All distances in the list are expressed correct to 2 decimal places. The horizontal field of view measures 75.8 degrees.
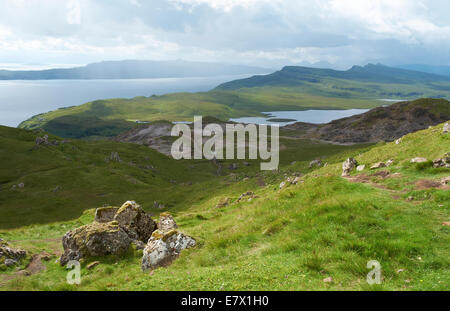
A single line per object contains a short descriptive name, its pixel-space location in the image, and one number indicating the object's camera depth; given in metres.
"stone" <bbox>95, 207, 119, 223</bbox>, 24.52
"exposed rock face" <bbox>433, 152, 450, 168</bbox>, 20.05
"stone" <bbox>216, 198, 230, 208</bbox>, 37.54
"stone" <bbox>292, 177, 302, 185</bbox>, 33.34
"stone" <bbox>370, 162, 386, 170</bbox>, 24.50
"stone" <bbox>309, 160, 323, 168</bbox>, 70.93
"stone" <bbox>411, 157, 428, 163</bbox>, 22.03
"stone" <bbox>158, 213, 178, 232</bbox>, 20.94
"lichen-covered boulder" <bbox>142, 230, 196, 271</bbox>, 13.93
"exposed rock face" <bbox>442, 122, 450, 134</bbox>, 31.06
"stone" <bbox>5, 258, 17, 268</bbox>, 20.73
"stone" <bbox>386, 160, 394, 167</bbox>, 25.11
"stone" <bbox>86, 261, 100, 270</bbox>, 17.38
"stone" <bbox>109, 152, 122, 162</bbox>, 130.07
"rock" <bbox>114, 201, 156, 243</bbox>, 22.02
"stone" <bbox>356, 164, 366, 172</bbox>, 25.78
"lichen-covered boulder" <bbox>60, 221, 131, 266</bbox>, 18.66
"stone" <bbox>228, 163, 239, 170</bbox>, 138.44
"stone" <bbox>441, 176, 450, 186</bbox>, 16.72
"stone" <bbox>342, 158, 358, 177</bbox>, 27.38
